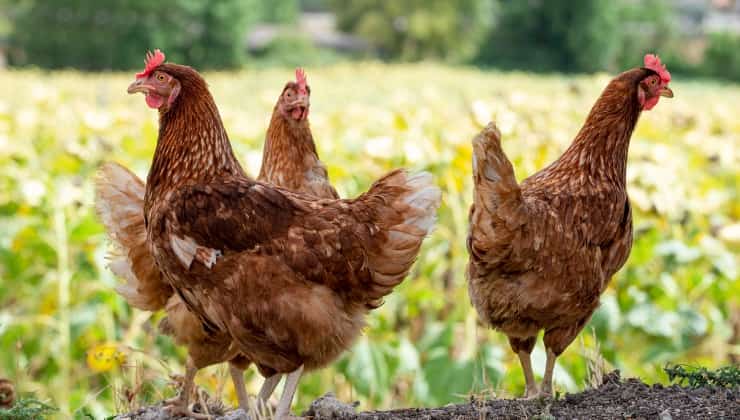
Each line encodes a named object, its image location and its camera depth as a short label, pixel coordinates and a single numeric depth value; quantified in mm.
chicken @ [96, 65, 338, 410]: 7242
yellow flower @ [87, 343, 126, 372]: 8629
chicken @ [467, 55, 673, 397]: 6828
